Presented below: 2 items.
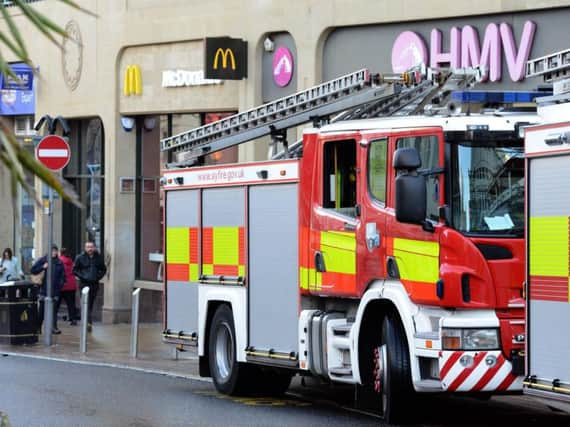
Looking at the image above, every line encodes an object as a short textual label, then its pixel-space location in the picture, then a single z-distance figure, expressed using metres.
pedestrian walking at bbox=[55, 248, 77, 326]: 27.33
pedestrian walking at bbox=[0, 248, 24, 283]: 27.14
